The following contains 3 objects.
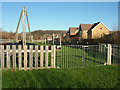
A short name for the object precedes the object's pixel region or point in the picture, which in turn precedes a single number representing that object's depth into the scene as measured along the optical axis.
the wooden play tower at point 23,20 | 8.06
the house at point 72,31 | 50.59
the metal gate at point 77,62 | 6.24
